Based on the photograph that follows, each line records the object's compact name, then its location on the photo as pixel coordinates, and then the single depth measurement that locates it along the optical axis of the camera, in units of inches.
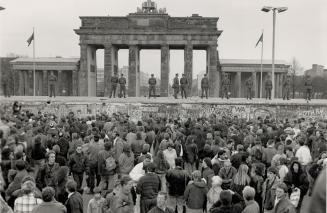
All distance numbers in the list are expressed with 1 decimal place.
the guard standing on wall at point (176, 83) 1386.6
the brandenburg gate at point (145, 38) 1863.9
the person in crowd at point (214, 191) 338.6
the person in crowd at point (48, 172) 387.5
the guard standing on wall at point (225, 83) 1404.4
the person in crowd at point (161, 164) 447.5
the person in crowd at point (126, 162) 461.4
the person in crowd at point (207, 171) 390.3
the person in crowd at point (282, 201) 289.1
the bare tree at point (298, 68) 4074.8
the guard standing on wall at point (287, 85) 1417.3
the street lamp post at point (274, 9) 1344.7
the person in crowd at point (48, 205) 280.7
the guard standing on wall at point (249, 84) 1400.3
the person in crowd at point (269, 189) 343.0
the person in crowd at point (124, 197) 314.0
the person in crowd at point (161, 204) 273.3
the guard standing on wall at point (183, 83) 1348.4
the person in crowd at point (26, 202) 293.9
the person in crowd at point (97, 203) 319.3
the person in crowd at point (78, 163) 481.7
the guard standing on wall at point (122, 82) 1364.4
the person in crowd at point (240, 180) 362.3
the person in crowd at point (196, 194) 344.2
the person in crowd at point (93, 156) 492.4
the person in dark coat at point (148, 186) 359.9
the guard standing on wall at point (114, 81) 1376.7
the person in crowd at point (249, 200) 290.1
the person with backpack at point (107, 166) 470.0
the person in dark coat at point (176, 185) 376.8
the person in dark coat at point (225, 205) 285.4
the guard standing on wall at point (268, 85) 1379.2
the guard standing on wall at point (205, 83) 1360.7
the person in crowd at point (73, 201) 316.2
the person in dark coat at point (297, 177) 385.7
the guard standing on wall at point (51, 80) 1387.1
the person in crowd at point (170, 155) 463.6
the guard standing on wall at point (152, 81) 1360.7
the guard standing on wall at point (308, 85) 1347.2
